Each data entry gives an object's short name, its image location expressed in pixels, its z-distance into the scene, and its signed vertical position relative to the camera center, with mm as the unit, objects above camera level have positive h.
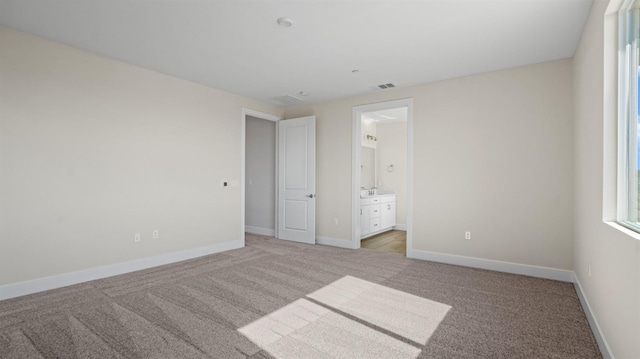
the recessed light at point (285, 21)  2812 +1430
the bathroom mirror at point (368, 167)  7598 +213
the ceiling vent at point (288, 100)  5531 +1407
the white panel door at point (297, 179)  5844 -75
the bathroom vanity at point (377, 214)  6207 -852
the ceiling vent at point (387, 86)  4785 +1410
